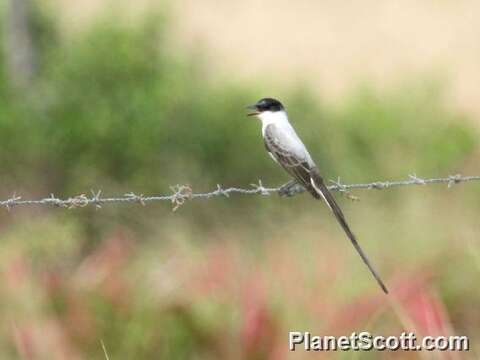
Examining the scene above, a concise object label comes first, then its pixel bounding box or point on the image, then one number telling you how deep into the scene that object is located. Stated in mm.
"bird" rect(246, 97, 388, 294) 15062
